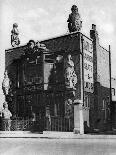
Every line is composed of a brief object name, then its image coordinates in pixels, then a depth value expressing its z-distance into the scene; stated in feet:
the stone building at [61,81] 99.66
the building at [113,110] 109.46
